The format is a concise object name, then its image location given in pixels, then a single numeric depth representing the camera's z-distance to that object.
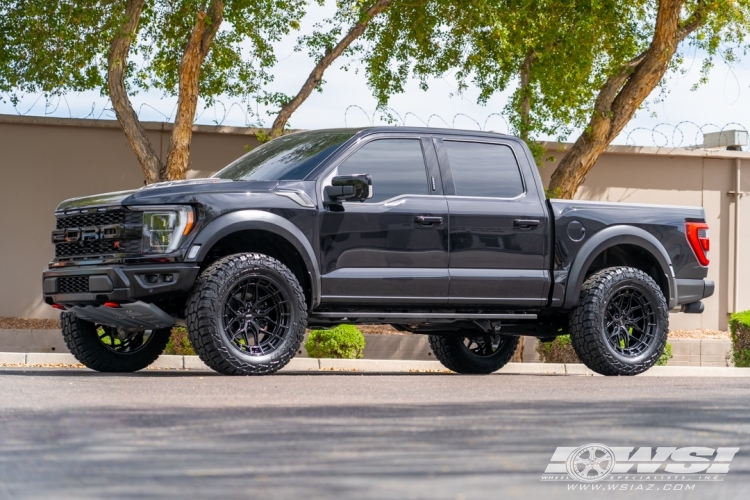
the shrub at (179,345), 15.38
